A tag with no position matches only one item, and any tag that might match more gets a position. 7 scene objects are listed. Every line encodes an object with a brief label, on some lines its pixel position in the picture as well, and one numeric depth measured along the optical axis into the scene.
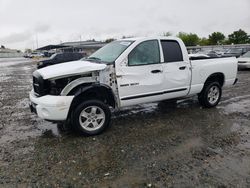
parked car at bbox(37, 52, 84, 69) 16.57
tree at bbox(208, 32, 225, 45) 64.30
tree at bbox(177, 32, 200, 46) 62.90
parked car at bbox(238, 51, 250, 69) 13.27
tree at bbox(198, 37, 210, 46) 66.04
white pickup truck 3.71
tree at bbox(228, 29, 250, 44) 60.75
